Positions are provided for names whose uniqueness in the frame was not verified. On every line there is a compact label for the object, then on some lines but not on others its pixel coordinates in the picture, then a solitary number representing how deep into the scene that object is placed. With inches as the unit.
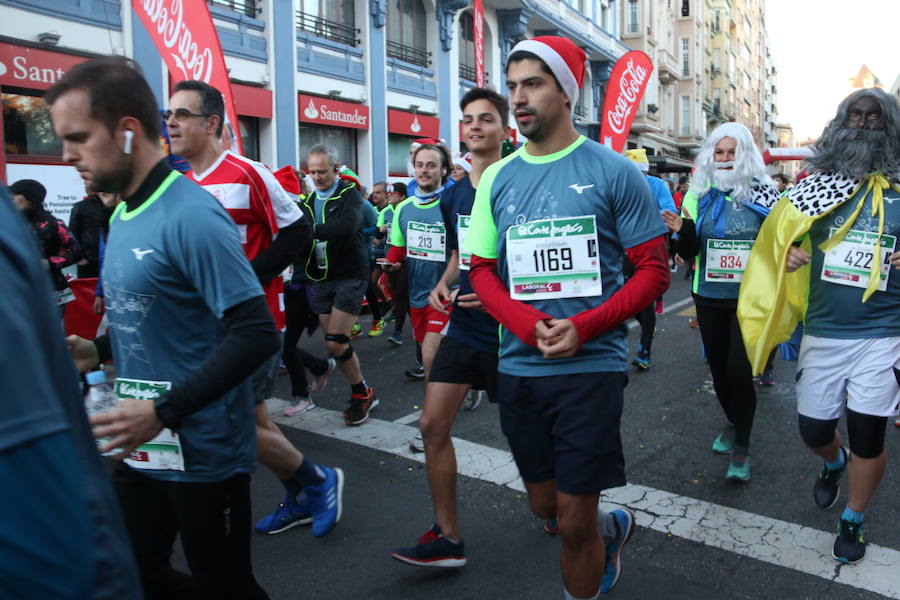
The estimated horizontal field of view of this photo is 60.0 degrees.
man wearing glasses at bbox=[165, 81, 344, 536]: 136.5
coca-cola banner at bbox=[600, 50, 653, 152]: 367.2
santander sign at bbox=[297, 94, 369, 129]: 624.7
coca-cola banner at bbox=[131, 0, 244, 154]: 235.0
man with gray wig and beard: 130.0
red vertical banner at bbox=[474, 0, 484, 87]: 639.1
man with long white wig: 170.2
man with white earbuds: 75.2
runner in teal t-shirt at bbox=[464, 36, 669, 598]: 95.5
